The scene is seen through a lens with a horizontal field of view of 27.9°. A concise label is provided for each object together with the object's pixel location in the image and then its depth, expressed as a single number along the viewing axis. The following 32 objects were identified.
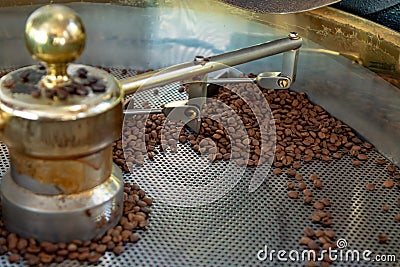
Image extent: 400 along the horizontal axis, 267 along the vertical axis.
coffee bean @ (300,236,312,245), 0.63
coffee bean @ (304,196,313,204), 0.69
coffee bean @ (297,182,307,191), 0.71
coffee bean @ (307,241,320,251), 0.62
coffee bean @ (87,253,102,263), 0.59
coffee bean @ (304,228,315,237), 0.64
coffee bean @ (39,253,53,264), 0.59
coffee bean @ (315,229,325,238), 0.64
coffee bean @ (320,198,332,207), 0.68
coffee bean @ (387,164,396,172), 0.74
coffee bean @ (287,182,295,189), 0.71
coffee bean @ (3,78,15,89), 0.58
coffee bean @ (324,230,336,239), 0.64
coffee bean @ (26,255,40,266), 0.59
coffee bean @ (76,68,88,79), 0.59
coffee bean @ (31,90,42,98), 0.56
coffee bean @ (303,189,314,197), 0.70
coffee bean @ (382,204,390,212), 0.68
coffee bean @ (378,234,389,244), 0.64
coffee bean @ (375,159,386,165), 0.75
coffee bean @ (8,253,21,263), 0.59
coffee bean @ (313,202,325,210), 0.68
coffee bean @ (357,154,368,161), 0.76
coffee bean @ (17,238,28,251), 0.60
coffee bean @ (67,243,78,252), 0.60
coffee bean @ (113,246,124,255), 0.61
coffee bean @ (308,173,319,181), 0.72
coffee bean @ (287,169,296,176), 0.73
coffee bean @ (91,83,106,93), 0.58
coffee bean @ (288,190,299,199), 0.69
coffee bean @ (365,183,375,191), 0.71
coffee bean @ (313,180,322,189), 0.71
